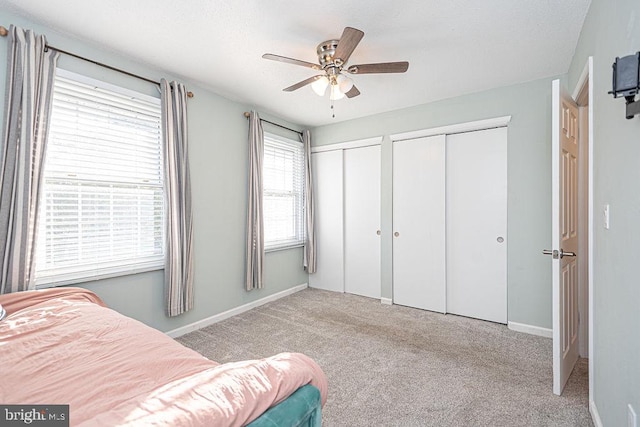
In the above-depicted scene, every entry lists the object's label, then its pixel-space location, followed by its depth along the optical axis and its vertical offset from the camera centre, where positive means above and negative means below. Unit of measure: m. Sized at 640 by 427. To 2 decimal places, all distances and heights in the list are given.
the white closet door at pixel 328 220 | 4.32 -0.15
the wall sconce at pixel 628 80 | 0.98 +0.44
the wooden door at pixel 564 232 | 1.91 -0.17
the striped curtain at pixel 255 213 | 3.49 -0.03
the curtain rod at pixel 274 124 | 3.49 +1.17
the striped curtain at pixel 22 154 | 1.83 +0.38
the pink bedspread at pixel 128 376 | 0.83 -0.58
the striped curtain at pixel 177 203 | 2.64 +0.08
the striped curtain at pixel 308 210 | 4.40 +0.00
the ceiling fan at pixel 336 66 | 1.91 +1.03
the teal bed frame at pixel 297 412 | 0.89 -0.66
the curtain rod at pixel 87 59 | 1.85 +1.16
